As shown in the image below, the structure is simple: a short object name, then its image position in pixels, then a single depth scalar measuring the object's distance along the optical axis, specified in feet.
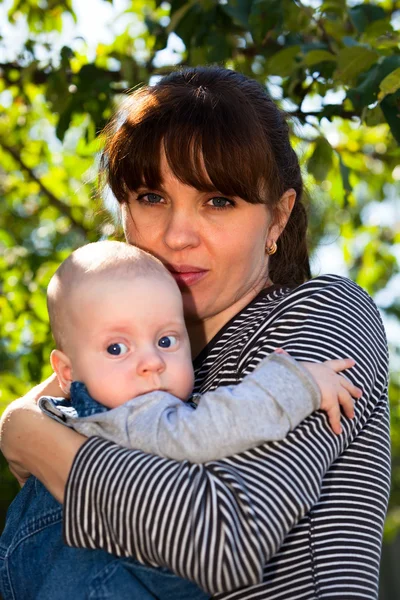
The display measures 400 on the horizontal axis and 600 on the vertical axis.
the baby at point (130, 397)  5.16
